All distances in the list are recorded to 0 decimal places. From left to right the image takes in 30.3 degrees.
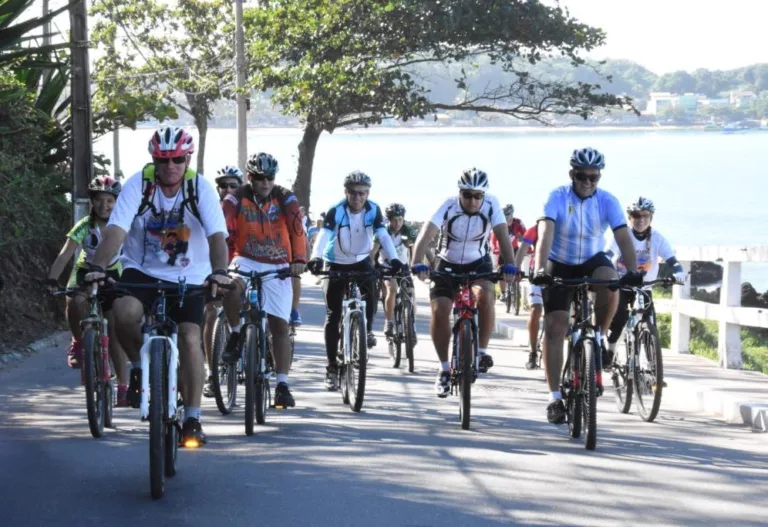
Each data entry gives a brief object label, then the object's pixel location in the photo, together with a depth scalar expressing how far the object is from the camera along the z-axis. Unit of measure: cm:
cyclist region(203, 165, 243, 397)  1095
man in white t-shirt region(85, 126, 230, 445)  765
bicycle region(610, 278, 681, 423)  1038
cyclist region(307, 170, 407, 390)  1149
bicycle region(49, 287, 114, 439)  898
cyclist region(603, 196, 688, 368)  1193
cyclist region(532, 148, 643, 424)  955
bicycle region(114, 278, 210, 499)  705
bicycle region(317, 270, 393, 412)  1066
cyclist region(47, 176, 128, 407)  1039
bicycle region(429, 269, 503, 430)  977
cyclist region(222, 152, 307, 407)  1020
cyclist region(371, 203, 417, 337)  1546
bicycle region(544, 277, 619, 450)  895
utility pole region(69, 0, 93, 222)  1636
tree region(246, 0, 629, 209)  3347
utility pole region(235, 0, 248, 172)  3077
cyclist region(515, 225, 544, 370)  1373
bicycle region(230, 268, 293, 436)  955
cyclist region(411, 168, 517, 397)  1056
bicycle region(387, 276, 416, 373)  1443
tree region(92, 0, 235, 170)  4397
